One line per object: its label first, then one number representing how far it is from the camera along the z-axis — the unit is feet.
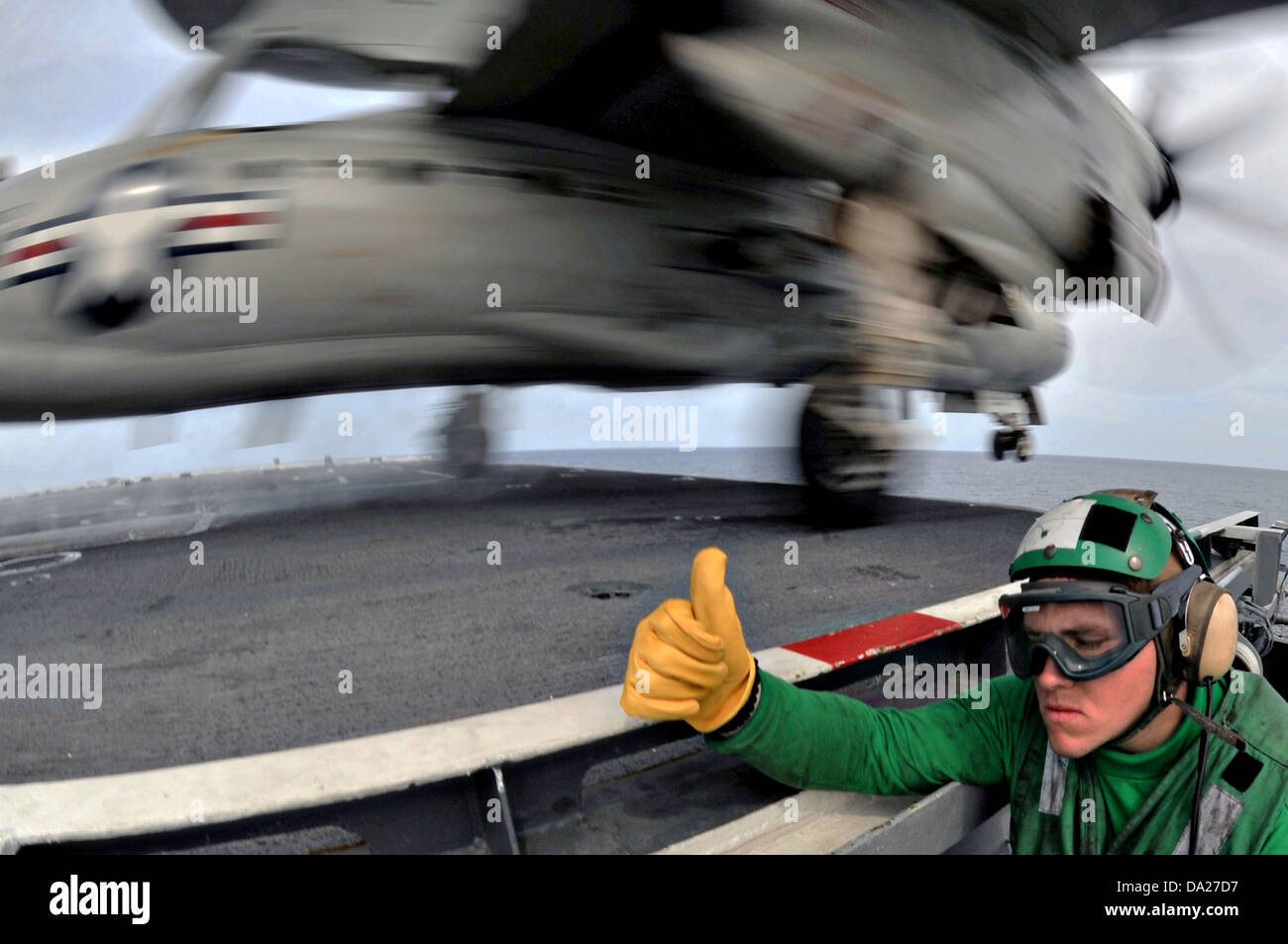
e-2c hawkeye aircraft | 14.99
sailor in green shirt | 4.22
